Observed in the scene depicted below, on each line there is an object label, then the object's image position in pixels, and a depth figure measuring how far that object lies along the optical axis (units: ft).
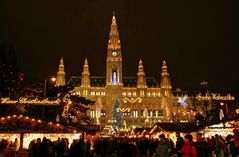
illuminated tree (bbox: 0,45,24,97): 105.60
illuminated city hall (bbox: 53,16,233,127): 396.98
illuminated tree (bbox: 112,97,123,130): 311.23
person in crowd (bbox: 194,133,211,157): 36.61
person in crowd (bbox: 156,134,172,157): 29.63
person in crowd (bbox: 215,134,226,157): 42.65
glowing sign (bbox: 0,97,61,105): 85.66
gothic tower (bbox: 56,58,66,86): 410.10
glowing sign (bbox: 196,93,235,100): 99.27
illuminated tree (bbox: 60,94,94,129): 142.49
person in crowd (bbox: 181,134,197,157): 30.60
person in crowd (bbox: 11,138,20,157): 49.86
